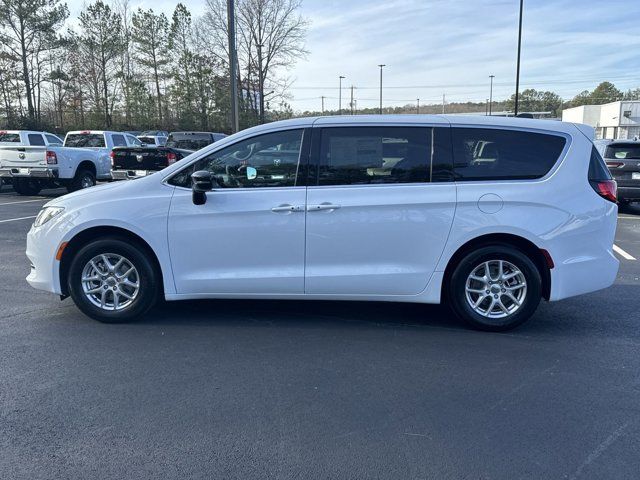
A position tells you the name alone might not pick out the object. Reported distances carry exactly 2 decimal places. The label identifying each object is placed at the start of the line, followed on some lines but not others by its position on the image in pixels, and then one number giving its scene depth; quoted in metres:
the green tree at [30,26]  38.97
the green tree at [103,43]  47.00
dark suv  12.76
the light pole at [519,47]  28.92
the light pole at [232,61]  16.44
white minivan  4.77
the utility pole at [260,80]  47.22
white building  50.50
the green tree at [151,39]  50.03
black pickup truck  14.32
